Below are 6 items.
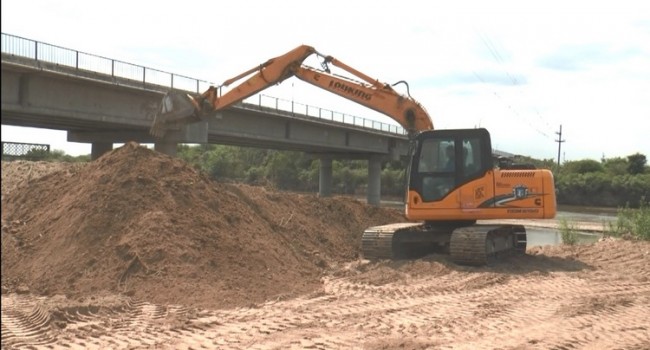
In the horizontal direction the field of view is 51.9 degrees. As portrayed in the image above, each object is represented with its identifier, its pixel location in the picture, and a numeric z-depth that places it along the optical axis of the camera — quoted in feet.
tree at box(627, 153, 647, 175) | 260.81
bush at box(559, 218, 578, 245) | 70.01
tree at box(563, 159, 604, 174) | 270.26
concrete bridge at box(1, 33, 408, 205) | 80.69
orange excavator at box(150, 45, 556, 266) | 46.98
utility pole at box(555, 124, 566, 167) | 289.74
